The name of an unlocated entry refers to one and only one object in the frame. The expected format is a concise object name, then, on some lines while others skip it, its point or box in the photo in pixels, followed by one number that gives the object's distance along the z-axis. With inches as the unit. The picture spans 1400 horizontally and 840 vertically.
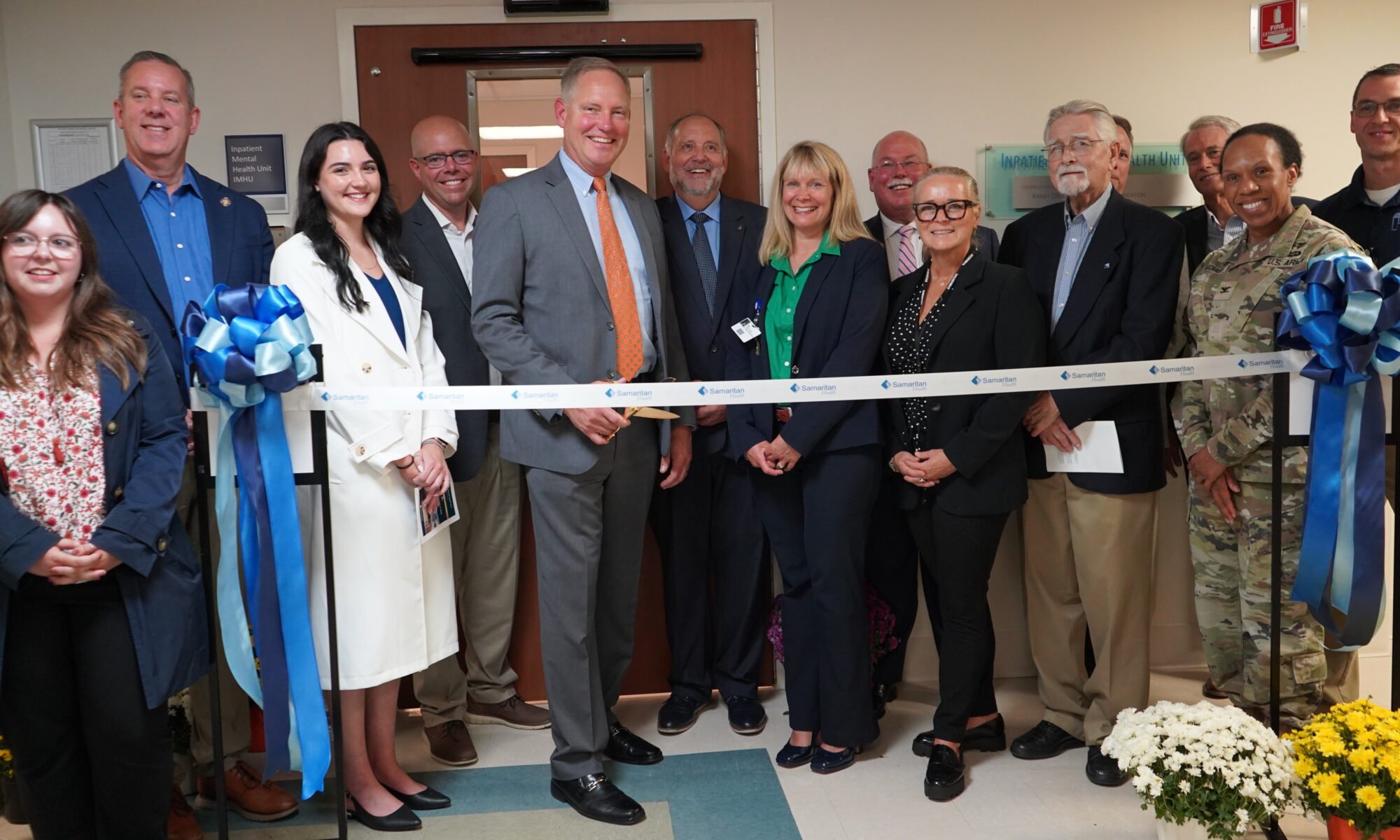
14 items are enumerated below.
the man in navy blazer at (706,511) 143.4
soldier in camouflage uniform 123.5
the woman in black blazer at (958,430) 122.7
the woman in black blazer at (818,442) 126.1
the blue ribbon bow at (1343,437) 107.4
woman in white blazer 113.7
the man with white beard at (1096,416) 127.0
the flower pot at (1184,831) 102.3
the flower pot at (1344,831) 99.7
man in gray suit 119.7
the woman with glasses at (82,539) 92.6
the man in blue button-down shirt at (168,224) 114.6
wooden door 154.2
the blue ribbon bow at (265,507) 99.6
